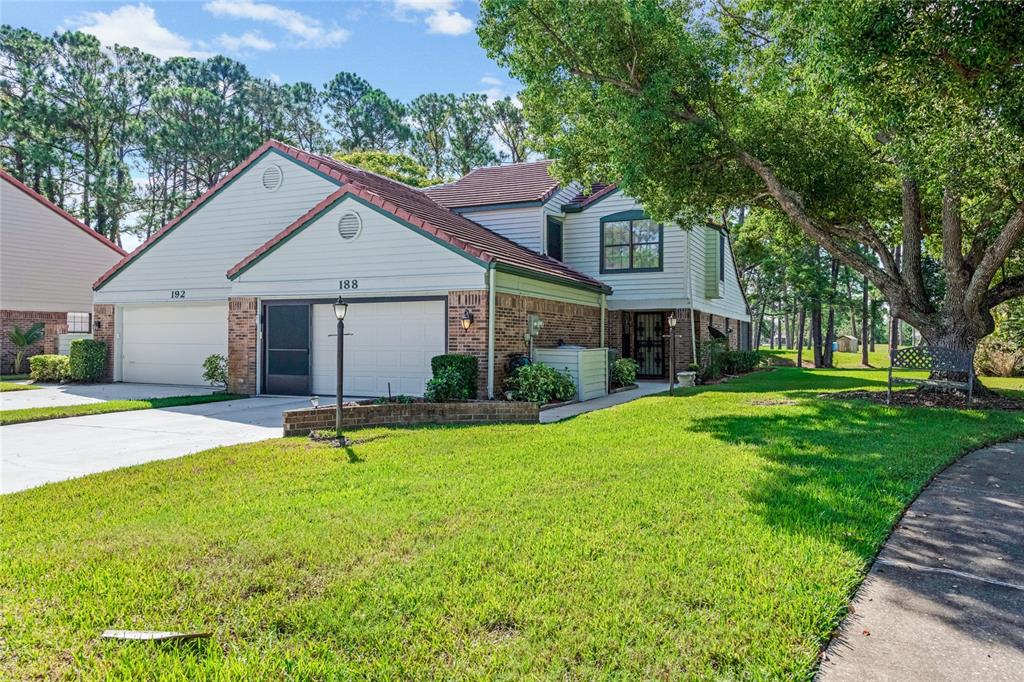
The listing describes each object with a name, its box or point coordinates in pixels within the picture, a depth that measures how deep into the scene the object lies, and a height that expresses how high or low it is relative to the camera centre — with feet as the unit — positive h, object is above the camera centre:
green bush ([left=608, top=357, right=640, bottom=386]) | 48.85 -2.25
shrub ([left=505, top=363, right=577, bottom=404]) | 36.09 -2.52
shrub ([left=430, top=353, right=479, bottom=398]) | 34.73 -1.41
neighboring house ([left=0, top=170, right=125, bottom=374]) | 63.62 +8.61
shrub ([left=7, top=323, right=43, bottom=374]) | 62.39 +0.16
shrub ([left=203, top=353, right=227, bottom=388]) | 47.61 -2.33
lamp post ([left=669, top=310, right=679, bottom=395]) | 42.04 -0.34
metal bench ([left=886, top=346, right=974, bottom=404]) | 33.55 -0.83
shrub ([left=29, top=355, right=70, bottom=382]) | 54.44 -2.56
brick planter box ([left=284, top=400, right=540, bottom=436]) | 28.07 -3.55
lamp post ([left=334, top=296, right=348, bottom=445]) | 24.74 +0.23
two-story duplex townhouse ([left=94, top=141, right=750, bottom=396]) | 38.55 +5.11
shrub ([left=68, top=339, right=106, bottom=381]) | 52.75 -1.89
